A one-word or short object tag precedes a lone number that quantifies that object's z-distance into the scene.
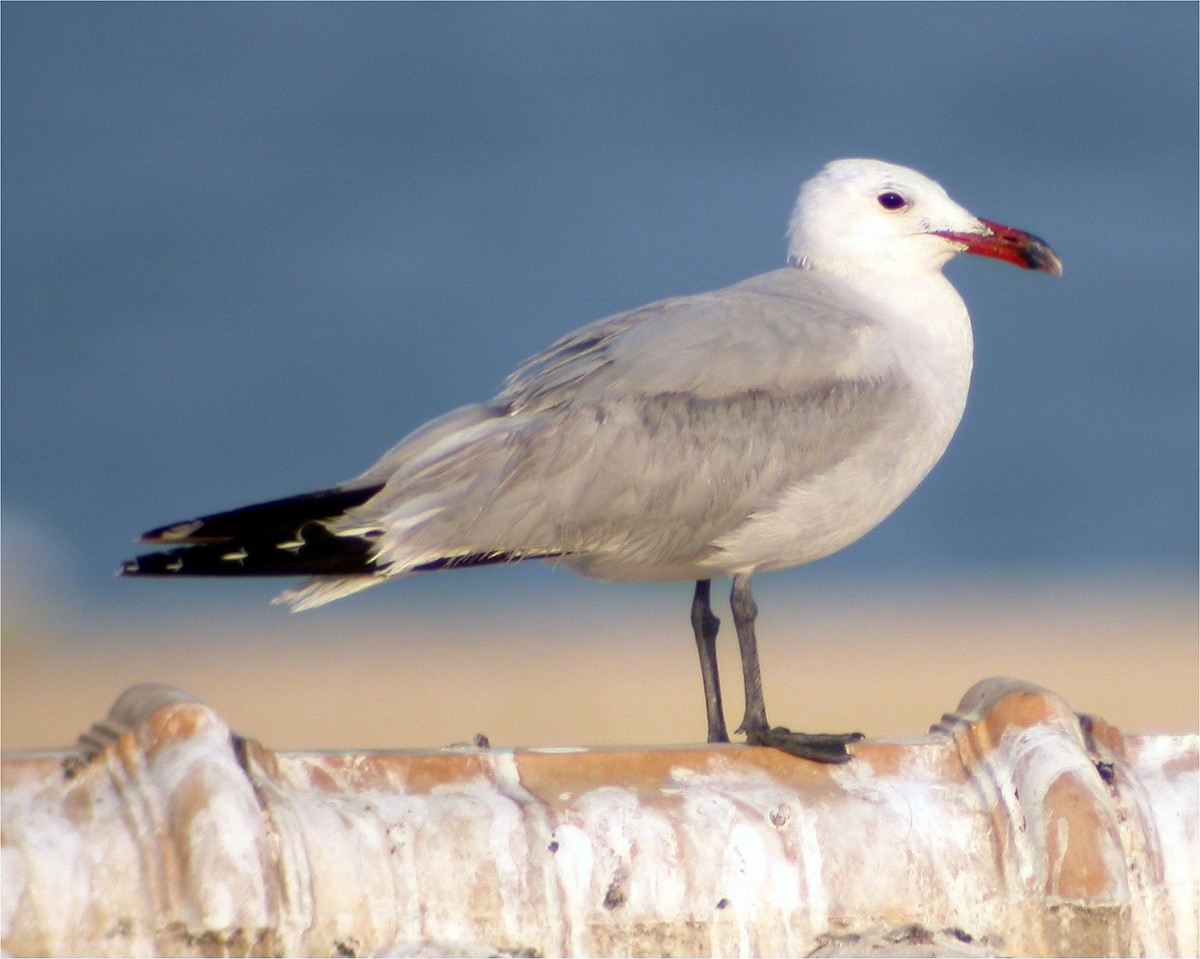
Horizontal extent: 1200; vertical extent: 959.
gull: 9.87
